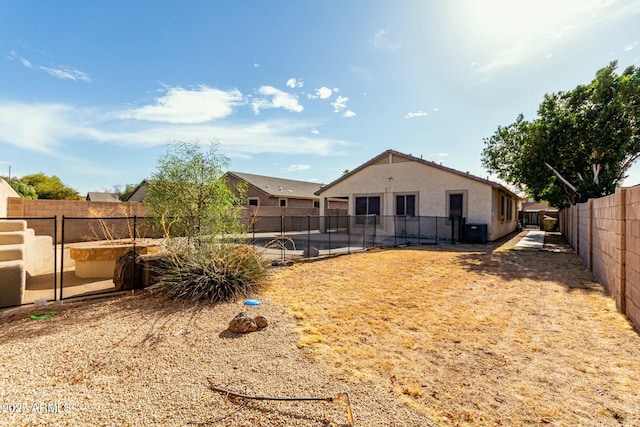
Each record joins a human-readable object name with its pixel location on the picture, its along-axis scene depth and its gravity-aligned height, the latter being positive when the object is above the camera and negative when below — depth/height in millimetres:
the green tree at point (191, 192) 6820 +577
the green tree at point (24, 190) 26817 +2399
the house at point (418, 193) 15688 +1570
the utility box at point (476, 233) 15047 -763
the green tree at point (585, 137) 13195 +3999
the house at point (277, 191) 26578 +2461
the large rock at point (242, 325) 3987 -1502
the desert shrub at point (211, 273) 5285 -1108
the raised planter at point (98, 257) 6934 -1011
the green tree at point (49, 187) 35000 +3963
